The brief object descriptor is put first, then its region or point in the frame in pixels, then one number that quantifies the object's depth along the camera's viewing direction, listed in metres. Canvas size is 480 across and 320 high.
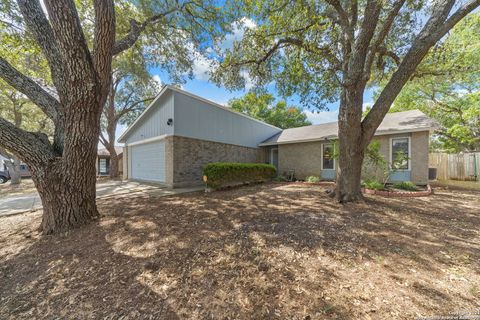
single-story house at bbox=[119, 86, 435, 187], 9.05
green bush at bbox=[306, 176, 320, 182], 10.61
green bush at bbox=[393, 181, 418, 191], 7.66
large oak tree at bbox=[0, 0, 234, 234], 3.41
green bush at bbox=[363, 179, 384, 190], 7.63
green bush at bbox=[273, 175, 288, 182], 12.35
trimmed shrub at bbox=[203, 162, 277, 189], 8.41
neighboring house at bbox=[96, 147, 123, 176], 22.72
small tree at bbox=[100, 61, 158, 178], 15.89
